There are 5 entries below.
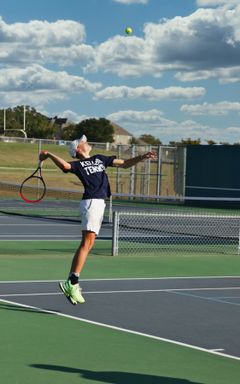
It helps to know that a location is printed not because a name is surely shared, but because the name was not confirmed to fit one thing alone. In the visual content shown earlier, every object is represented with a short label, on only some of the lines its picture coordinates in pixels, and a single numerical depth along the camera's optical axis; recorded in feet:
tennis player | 31.50
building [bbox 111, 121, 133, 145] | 416.63
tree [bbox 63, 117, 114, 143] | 329.11
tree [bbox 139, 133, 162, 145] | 347.67
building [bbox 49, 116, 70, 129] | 420.36
